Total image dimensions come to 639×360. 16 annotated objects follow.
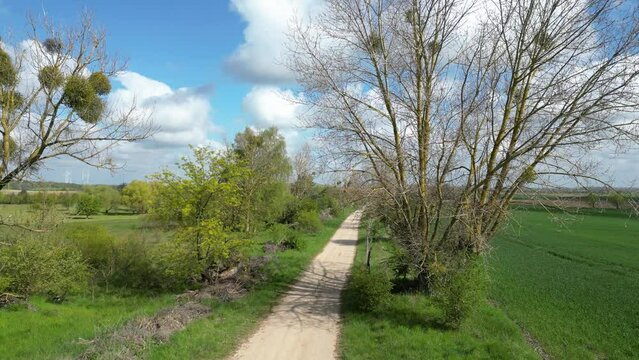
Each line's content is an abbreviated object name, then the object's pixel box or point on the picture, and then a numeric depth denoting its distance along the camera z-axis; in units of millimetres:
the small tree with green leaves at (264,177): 28812
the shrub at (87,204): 44644
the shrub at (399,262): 15101
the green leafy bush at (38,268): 15547
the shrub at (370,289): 12898
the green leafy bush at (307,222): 37031
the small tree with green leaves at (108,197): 73562
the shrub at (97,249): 20094
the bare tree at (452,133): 11844
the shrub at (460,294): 11391
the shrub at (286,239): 27203
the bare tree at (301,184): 48406
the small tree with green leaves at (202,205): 16094
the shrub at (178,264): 16219
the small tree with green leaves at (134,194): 70981
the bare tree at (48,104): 9906
